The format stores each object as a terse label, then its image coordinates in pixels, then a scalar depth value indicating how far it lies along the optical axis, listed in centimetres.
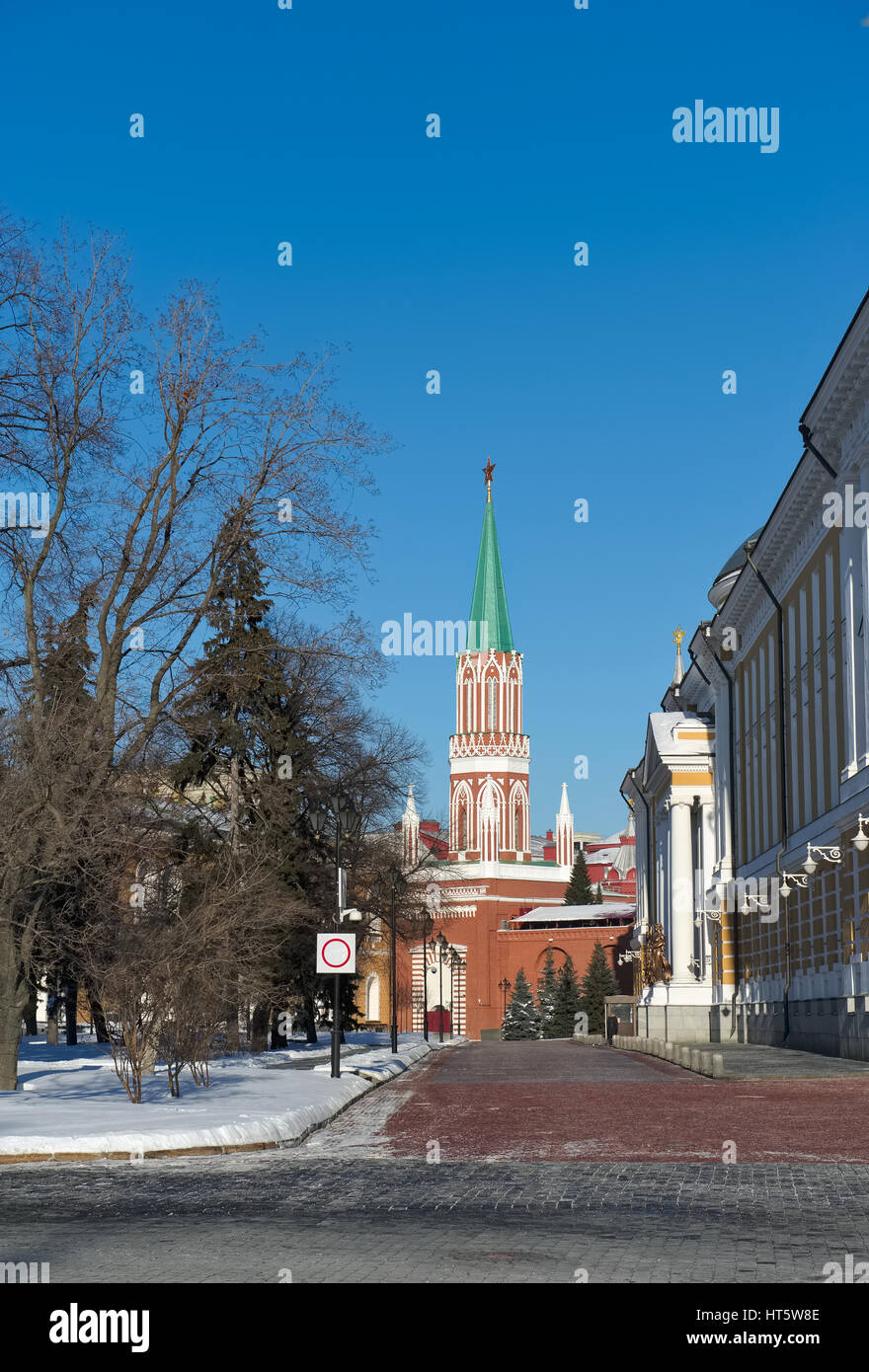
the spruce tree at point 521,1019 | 10806
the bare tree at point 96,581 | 2119
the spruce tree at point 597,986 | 10394
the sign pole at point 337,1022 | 2409
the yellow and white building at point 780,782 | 3106
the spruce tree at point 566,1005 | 10470
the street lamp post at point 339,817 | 2580
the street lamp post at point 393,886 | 4254
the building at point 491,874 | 11956
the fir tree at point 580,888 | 13512
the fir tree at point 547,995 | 10712
